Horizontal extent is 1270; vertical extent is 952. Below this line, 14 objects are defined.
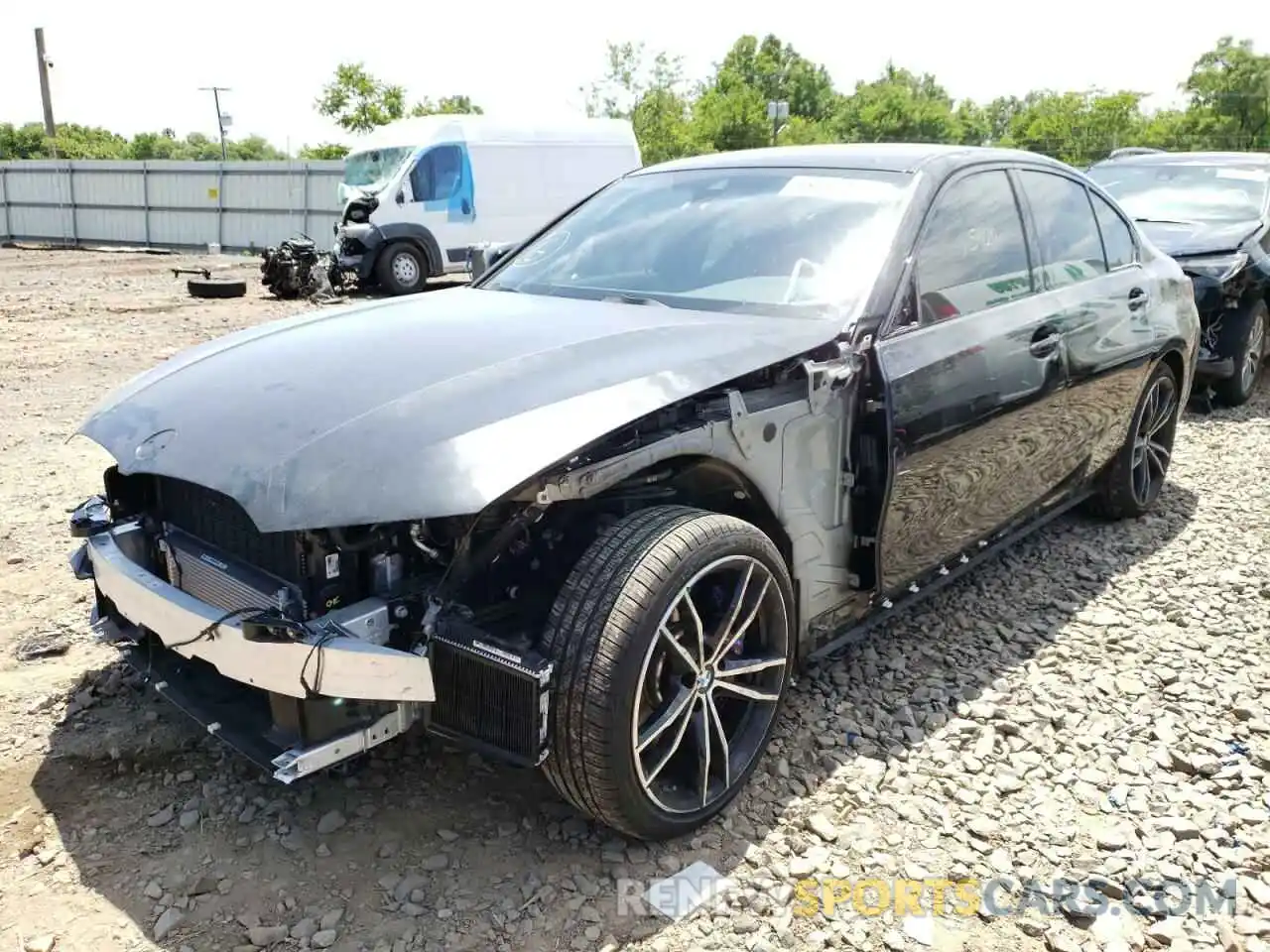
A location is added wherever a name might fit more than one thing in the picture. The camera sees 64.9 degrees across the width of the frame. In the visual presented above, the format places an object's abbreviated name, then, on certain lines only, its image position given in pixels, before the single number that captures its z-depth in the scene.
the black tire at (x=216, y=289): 14.47
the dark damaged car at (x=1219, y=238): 6.95
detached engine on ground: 14.30
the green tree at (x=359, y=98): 41.62
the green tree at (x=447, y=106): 44.59
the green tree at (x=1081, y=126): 33.91
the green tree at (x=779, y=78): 65.00
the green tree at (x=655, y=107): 42.94
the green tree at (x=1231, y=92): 39.75
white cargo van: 14.88
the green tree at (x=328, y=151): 45.89
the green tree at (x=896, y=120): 54.69
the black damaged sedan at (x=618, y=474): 2.19
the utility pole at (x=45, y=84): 39.12
